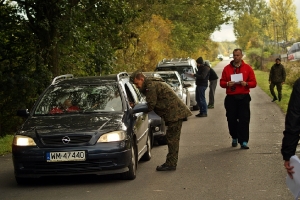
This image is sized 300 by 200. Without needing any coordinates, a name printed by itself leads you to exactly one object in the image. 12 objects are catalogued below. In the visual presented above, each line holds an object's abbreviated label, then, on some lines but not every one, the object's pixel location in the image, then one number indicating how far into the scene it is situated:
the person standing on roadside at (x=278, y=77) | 26.14
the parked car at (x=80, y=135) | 9.38
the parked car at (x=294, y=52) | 61.80
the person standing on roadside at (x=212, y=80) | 24.05
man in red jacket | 12.96
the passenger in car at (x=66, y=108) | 10.65
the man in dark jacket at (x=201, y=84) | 21.41
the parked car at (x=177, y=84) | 20.58
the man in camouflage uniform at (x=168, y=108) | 10.64
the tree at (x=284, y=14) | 83.12
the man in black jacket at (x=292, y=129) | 5.10
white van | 24.84
